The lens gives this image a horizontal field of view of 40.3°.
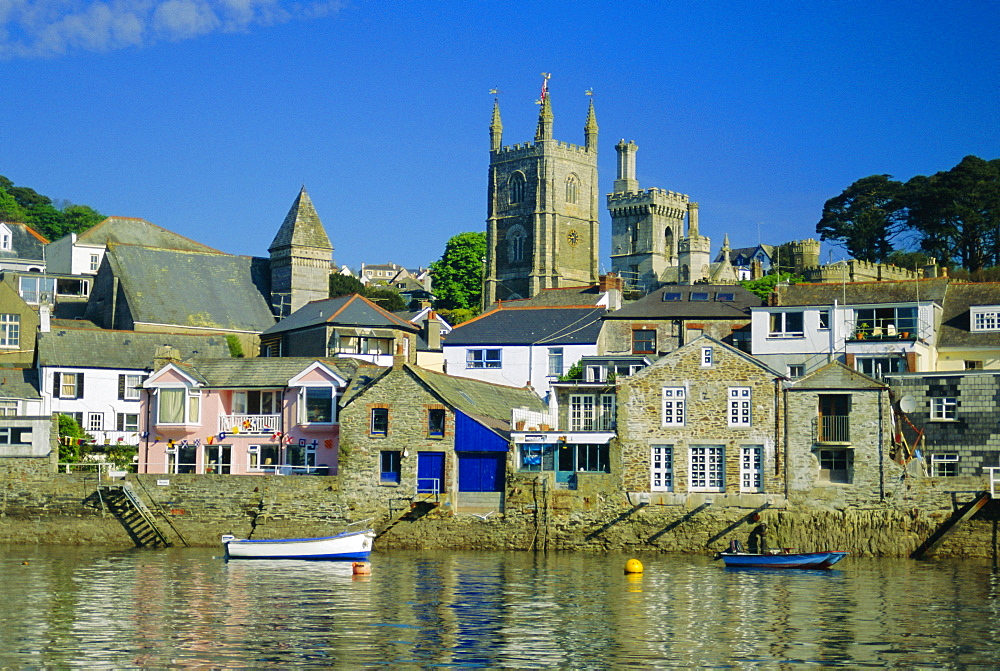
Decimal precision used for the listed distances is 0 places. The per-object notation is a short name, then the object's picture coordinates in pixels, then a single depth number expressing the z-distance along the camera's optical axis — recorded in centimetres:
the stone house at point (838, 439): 5188
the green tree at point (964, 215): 10781
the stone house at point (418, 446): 5550
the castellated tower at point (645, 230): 16925
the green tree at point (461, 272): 15712
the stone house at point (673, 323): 7294
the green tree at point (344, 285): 14775
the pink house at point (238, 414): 6197
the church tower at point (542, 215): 15962
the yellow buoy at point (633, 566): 4688
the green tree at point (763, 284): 9681
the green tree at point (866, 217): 11931
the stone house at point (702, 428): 5328
